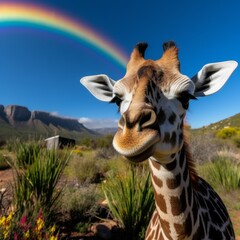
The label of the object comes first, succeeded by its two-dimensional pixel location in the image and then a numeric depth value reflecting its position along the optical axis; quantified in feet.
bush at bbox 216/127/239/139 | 96.63
